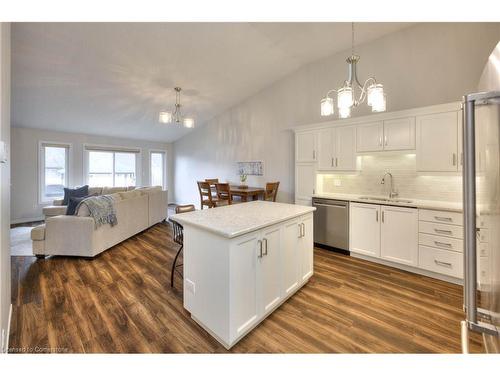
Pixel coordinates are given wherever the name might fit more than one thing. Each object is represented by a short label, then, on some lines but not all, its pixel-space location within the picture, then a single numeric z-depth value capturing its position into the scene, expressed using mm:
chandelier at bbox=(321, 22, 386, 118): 1990
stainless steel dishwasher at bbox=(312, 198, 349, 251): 3475
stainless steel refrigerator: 873
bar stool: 2609
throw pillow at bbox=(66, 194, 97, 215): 3506
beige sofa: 3250
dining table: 4773
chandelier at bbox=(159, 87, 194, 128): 3899
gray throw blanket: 3324
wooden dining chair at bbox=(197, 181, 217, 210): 5168
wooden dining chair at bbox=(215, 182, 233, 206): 4789
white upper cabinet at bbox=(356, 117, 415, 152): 3031
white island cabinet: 1639
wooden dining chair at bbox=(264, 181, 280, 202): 4797
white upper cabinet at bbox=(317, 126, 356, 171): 3561
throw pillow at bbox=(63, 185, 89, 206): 5059
